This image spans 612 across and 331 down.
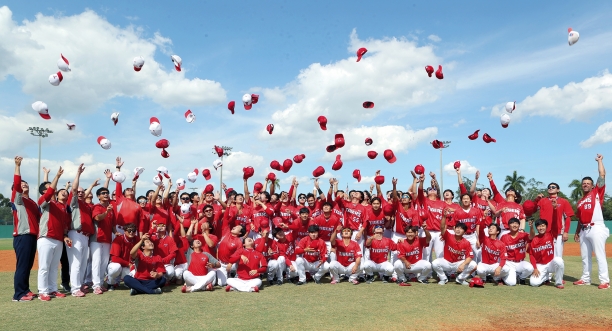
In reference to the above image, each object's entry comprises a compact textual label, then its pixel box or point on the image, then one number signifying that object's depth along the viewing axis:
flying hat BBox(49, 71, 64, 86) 9.27
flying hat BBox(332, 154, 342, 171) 10.31
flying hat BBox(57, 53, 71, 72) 9.07
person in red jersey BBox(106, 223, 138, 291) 8.01
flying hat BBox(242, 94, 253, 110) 10.71
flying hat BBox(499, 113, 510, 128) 10.12
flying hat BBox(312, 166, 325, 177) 9.84
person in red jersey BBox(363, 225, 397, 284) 8.73
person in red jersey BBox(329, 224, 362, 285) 8.69
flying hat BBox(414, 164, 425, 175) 9.22
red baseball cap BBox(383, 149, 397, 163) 10.14
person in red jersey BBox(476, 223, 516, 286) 8.38
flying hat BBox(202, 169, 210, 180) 11.20
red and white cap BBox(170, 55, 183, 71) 10.17
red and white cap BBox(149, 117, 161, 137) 9.59
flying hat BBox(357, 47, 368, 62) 10.03
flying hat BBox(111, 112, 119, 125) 10.29
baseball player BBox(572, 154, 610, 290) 8.13
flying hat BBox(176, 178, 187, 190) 9.58
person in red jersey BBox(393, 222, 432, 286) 8.50
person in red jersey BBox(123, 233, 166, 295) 7.56
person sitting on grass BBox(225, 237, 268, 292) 7.99
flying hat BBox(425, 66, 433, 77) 10.34
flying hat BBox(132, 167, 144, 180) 9.20
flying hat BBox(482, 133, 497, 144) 10.52
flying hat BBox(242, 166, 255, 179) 10.25
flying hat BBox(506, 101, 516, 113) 10.16
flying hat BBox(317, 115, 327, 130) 10.73
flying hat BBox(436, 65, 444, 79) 10.21
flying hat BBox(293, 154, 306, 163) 10.84
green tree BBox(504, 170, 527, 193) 61.91
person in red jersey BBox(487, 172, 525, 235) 9.37
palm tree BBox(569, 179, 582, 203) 55.96
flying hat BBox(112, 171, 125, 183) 8.29
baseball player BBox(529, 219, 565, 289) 8.21
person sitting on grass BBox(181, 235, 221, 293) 7.97
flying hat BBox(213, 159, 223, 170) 11.34
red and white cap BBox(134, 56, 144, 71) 9.77
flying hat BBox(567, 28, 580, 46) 8.59
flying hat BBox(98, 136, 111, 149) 9.55
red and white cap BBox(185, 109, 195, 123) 10.73
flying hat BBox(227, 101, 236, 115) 10.71
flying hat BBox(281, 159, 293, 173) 10.61
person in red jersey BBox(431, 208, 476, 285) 8.40
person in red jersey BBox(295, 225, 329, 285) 8.74
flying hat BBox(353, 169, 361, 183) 10.39
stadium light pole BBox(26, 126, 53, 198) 42.89
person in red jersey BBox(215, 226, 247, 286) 8.55
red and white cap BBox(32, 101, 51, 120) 8.76
